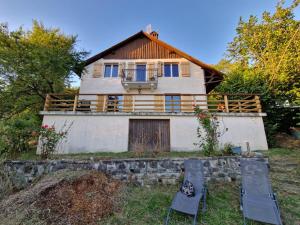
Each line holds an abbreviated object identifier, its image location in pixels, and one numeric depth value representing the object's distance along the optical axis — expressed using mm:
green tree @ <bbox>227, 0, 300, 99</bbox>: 10750
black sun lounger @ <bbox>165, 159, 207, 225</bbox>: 3519
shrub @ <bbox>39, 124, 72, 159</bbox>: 5812
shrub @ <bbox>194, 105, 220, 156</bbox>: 5844
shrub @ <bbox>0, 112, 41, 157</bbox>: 6522
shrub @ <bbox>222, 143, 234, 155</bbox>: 5668
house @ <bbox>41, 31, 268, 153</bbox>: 8664
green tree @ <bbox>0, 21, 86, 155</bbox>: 9688
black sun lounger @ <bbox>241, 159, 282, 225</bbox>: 3204
